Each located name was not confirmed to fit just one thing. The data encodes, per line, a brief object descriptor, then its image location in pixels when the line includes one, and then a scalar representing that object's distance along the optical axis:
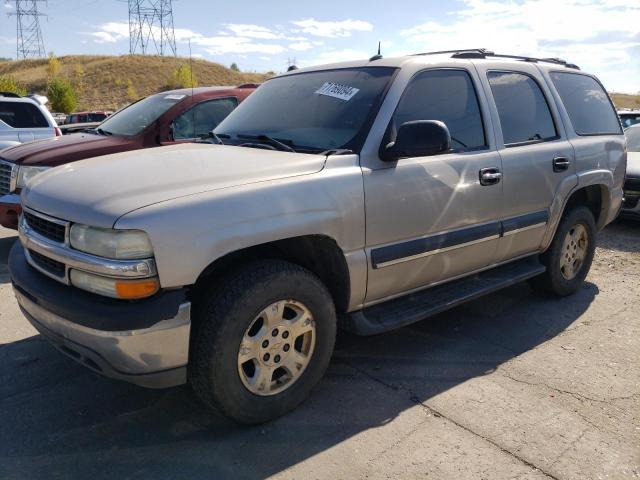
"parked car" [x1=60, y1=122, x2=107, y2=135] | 12.97
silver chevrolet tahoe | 2.49
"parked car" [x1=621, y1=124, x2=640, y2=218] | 7.71
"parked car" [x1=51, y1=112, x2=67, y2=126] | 25.38
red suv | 5.69
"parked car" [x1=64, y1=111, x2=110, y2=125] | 23.38
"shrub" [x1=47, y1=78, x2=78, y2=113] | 45.03
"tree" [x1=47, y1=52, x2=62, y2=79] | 60.44
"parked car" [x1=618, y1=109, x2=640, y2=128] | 12.03
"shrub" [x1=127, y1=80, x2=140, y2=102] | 57.12
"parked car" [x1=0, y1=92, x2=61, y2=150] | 8.38
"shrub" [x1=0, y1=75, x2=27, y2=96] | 33.15
